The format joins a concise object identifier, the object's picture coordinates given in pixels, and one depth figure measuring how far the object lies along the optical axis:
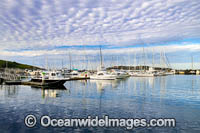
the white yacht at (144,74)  125.16
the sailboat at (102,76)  87.27
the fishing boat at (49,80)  49.68
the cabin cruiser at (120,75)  99.18
